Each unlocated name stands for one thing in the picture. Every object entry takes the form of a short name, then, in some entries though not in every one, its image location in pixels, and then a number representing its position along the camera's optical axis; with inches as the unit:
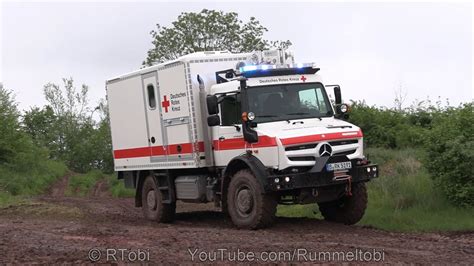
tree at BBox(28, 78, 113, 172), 1994.3
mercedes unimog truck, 454.3
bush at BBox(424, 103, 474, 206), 512.4
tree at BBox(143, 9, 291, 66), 1542.8
